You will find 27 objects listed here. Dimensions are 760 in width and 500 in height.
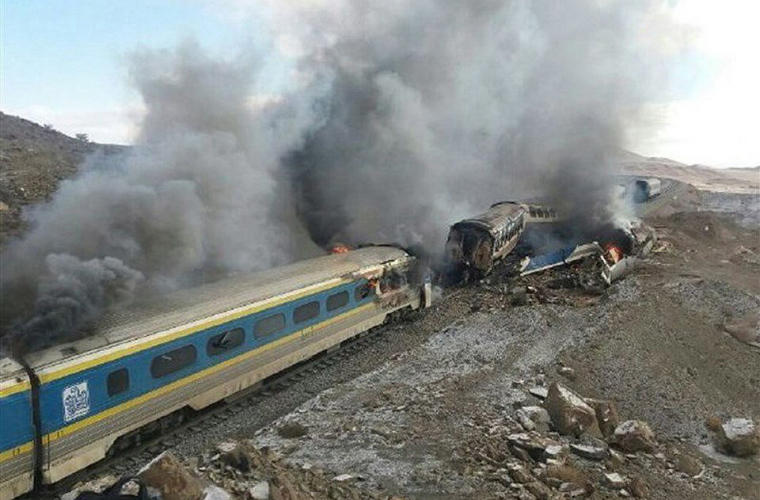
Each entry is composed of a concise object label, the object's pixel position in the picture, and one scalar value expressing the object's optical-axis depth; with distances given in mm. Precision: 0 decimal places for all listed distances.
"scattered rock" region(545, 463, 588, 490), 10508
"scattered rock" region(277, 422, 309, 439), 12273
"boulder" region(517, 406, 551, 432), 12703
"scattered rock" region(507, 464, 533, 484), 10281
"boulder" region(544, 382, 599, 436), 12492
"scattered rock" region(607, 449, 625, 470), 11405
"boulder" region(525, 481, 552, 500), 9883
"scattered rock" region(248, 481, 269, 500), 8930
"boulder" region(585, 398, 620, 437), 13008
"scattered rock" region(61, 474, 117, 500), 10070
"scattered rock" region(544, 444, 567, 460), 11180
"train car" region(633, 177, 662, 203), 52847
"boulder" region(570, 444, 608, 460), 11578
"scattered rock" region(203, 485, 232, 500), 8451
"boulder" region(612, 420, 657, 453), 12242
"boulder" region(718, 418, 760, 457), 12805
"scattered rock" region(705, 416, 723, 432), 13773
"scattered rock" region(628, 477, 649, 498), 10477
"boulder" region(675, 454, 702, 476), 11898
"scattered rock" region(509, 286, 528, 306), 22078
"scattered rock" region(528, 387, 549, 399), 14234
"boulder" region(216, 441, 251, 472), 10023
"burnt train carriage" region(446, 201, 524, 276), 24391
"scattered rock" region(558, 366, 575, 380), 15742
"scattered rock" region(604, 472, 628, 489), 10609
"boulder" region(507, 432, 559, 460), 11297
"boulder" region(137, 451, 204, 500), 8102
